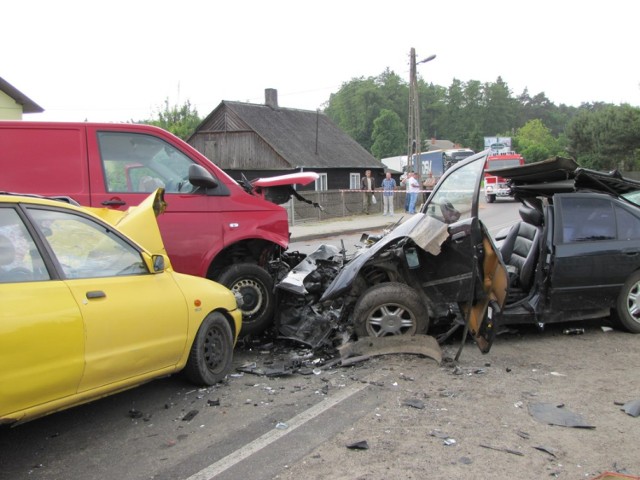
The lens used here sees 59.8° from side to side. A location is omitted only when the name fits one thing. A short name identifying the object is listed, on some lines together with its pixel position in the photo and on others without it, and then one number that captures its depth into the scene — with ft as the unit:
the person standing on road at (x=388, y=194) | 81.72
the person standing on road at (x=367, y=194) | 86.23
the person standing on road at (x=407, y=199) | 80.17
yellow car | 10.25
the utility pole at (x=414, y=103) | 98.76
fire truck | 106.83
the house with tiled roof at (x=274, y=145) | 129.92
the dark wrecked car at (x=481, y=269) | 17.02
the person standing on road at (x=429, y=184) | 96.89
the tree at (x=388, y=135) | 309.22
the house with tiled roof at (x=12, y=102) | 77.56
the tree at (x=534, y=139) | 235.01
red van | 17.44
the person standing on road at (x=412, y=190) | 78.69
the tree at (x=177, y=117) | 184.34
